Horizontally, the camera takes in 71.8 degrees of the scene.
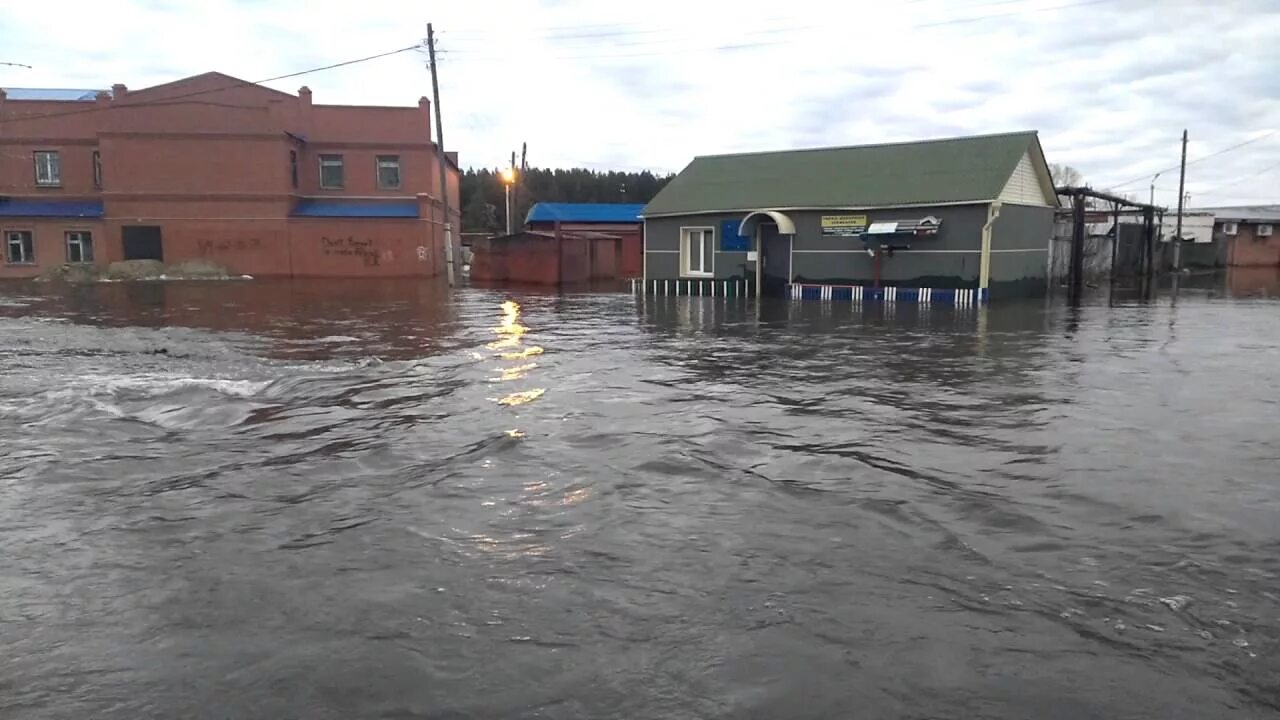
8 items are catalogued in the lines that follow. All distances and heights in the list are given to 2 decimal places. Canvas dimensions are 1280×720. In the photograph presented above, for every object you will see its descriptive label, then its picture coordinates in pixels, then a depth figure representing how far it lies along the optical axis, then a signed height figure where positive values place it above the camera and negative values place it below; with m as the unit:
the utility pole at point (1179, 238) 45.73 +0.90
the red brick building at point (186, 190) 43.00 +3.47
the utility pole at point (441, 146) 35.66 +4.67
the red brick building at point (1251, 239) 54.94 +0.98
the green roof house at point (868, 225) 26.08 +1.01
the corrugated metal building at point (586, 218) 61.41 +2.98
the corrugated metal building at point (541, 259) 40.03 -0.04
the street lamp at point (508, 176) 63.31 +5.97
